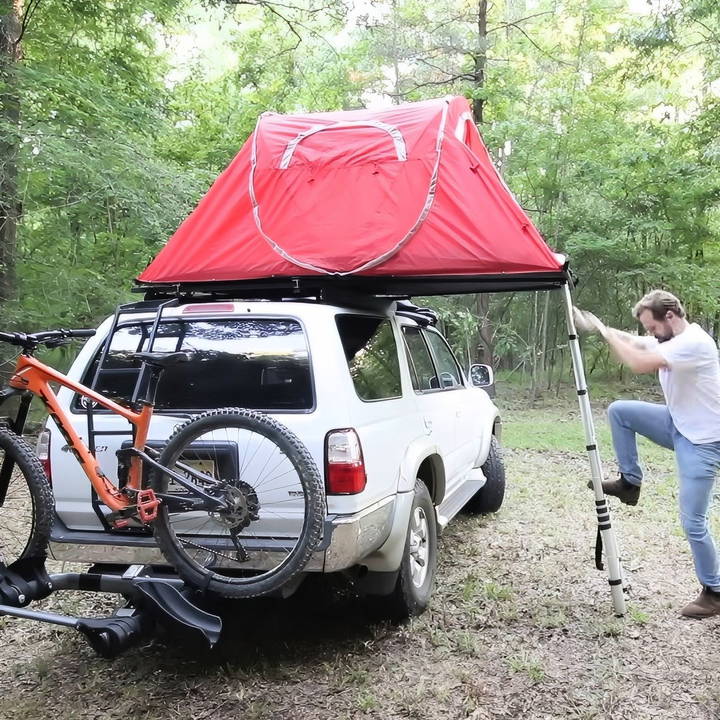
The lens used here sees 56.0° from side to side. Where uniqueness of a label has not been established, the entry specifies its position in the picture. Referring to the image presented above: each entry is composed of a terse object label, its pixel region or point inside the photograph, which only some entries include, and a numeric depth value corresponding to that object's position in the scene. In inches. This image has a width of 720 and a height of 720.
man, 149.3
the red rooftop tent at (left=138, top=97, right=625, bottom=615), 156.5
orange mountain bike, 118.8
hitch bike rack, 107.4
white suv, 126.5
